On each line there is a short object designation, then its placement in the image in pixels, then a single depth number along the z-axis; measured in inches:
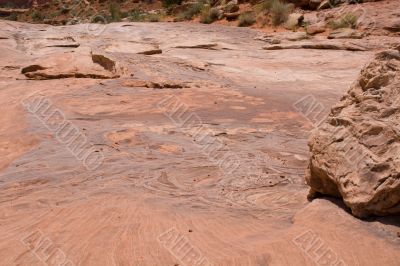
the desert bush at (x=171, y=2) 1071.0
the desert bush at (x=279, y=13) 693.9
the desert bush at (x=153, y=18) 863.1
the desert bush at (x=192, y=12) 872.0
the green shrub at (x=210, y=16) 811.4
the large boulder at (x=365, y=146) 122.3
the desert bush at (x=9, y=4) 1612.2
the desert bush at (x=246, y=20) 732.7
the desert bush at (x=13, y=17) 1392.5
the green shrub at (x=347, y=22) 629.3
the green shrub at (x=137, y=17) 901.4
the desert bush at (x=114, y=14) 1004.7
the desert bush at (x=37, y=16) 1323.8
